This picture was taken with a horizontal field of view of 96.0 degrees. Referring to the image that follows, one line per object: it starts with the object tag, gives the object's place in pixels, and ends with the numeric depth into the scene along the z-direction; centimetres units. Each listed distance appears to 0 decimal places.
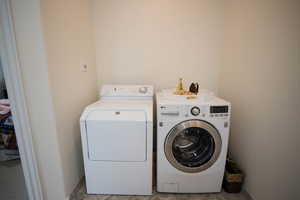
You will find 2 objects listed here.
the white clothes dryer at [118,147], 120
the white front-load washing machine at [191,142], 123
